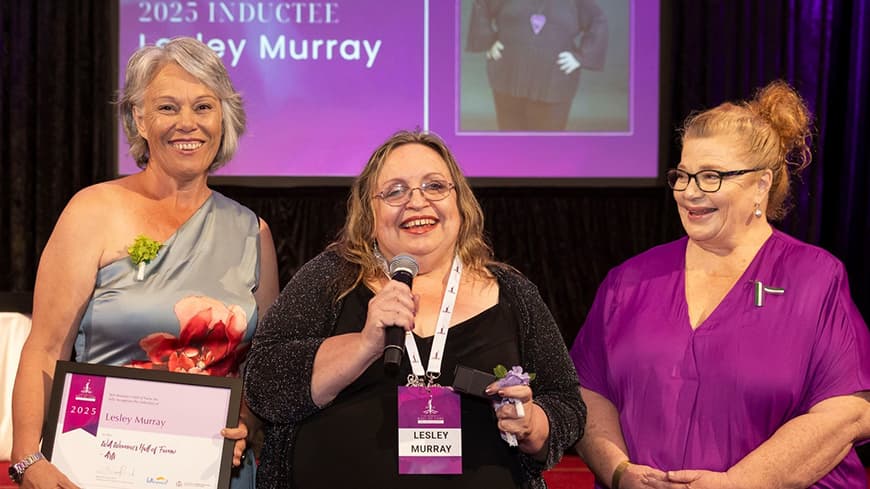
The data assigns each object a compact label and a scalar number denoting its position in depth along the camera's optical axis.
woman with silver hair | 2.50
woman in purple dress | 2.46
